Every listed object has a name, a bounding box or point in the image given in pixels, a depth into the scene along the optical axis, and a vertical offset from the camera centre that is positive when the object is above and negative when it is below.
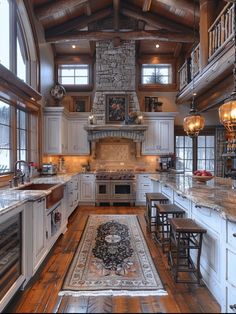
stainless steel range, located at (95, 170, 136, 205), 7.09 -0.93
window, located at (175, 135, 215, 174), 8.14 +0.10
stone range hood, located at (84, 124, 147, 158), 7.21 +0.68
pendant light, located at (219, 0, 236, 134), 2.98 +0.52
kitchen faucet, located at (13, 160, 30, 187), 3.85 -0.35
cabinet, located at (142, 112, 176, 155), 7.47 +0.60
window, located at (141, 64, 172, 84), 8.09 +2.67
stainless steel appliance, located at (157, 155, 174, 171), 7.50 -0.24
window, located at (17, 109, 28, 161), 5.13 +0.44
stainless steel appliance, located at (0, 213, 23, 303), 2.34 -0.99
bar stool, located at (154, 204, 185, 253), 3.58 -0.84
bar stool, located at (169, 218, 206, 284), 2.68 -0.97
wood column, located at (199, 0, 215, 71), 5.31 +2.86
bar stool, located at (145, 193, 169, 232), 4.46 -0.84
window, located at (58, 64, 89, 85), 8.00 +2.62
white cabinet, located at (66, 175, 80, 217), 5.40 -0.96
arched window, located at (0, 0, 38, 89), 4.47 +2.32
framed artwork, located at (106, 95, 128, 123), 7.36 +1.40
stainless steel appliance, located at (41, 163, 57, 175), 6.02 -0.35
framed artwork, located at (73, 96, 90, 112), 7.88 +1.66
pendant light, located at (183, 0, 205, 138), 4.34 +0.58
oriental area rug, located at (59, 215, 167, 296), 2.66 -1.45
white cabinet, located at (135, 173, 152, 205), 7.18 -0.94
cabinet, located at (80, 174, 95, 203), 7.17 -0.96
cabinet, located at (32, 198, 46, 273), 2.87 -0.96
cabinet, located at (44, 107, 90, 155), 6.50 +0.63
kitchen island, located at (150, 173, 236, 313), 2.13 -0.78
